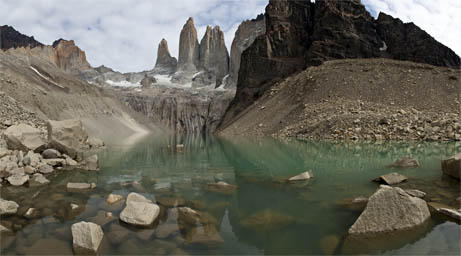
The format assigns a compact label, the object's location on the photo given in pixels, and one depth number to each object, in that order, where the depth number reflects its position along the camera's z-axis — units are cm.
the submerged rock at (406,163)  931
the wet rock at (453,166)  696
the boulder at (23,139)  1158
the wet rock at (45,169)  970
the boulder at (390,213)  419
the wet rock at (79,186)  761
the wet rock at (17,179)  793
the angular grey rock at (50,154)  1166
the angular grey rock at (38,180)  812
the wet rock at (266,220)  467
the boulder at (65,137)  1248
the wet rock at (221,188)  718
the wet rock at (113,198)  629
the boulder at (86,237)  396
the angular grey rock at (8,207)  548
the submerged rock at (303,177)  820
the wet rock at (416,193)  568
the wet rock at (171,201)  612
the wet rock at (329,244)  374
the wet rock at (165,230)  444
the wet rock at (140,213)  485
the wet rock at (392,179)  713
